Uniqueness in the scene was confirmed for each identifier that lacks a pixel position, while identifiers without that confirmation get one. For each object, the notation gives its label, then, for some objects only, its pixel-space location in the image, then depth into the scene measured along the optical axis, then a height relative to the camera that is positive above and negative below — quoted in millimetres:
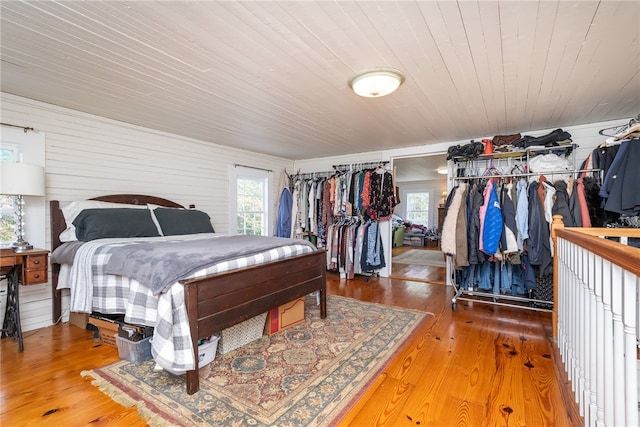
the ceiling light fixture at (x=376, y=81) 2180 +988
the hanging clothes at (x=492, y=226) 3105 -190
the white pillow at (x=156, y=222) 3238 -110
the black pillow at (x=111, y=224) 2707 -111
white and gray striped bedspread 1741 -603
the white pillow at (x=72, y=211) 2848 +22
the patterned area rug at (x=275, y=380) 1611 -1130
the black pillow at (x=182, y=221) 3334 -112
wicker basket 2314 -1028
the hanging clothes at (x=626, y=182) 2432 +214
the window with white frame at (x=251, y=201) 4875 +181
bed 1794 -602
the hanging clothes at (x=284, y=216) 5387 -97
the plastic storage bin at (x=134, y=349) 2156 -1031
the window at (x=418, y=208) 9797 +46
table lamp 2301 +266
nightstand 2330 -492
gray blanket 1823 -321
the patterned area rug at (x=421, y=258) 6070 -1110
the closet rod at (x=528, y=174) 2939 +376
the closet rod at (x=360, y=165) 4909 +796
